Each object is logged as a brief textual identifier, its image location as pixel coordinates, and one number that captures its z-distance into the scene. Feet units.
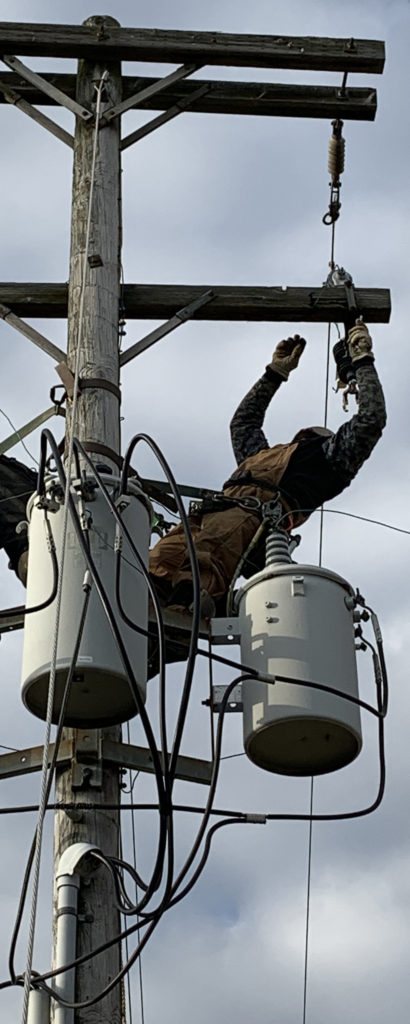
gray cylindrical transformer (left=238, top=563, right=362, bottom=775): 18.07
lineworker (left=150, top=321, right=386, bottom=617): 22.44
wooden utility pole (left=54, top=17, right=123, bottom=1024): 17.16
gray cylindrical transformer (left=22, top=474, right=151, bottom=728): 17.04
